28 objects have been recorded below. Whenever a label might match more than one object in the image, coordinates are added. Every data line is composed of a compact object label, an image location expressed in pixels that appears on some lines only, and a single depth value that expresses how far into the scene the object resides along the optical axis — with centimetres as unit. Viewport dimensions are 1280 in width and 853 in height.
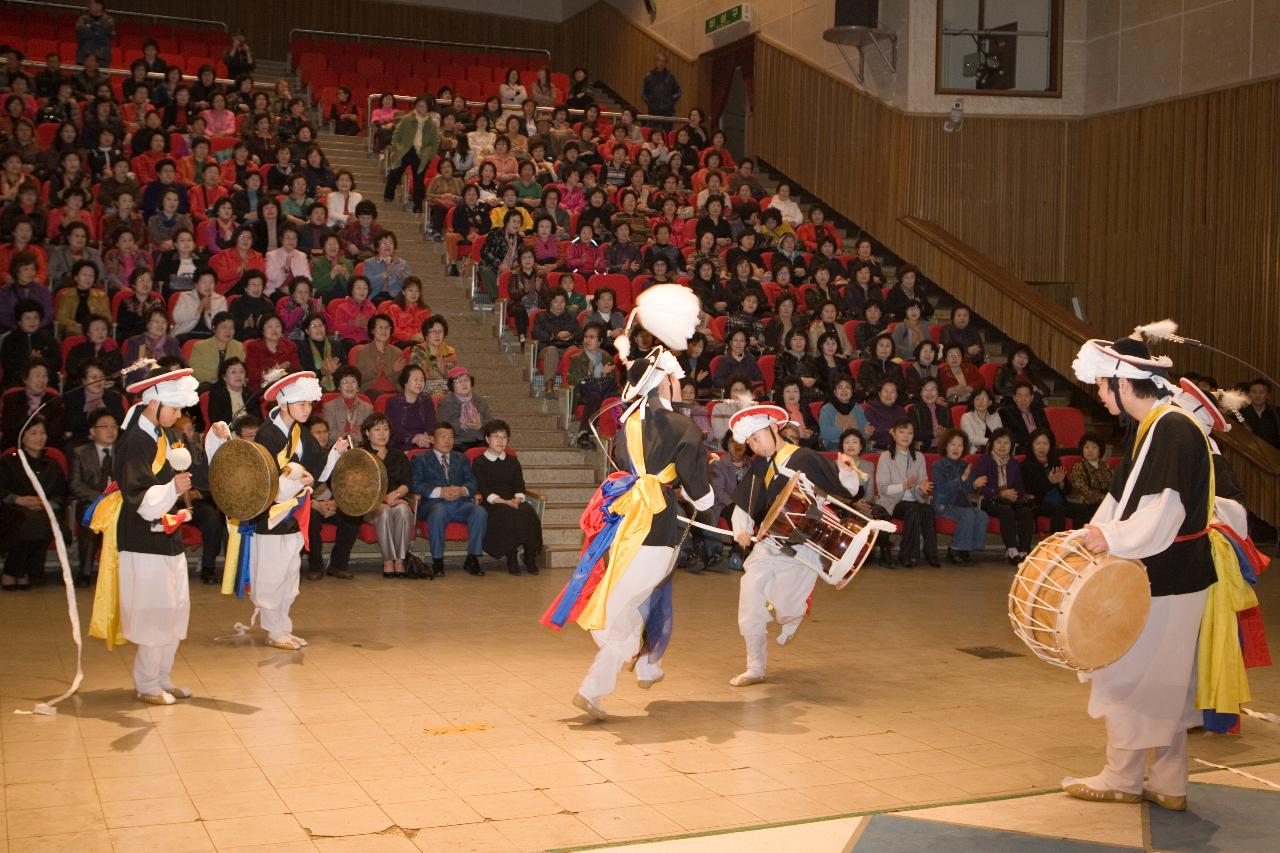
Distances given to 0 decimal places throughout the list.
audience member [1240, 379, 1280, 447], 1283
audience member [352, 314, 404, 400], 1166
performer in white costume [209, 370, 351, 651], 753
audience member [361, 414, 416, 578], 1031
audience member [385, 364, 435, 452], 1114
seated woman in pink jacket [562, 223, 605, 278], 1431
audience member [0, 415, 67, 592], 923
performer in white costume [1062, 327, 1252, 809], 484
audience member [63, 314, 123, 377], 1058
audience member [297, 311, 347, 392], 1154
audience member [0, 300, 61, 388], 1053
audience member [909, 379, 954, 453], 1251
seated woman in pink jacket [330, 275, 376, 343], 1218
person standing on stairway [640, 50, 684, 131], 1912
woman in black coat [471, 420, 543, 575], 1062
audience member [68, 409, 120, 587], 956
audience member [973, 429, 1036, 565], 1181
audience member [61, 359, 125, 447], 1007
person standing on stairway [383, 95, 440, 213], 1555
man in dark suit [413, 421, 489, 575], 1057
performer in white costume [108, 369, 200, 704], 620
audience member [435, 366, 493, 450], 1147
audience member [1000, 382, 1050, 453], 1278
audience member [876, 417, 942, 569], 1155
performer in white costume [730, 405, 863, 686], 697
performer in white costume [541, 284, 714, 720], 608
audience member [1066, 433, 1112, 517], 1192
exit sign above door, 1874
